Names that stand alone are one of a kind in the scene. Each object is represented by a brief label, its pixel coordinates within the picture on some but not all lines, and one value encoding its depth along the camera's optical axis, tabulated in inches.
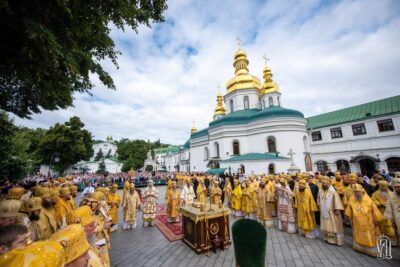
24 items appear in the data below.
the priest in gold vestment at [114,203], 281.5
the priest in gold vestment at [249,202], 331.3
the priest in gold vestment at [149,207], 324.7
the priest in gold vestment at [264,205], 294.2
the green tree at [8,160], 538.4
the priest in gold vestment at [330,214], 216.8
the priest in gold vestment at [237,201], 358.9
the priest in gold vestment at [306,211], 238.7
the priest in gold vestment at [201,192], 389.1
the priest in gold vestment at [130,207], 305.9
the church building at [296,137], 828.6
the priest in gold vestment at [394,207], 186.5
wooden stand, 205.8
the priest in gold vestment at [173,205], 335.9
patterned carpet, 260.6
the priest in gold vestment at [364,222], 187.8
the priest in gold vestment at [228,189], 408.9
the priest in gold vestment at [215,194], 363.4
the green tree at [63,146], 1198.9
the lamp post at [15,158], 613.7
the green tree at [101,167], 2075.5
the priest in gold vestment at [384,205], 203.0
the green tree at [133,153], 2052.2
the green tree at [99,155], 2677.7
